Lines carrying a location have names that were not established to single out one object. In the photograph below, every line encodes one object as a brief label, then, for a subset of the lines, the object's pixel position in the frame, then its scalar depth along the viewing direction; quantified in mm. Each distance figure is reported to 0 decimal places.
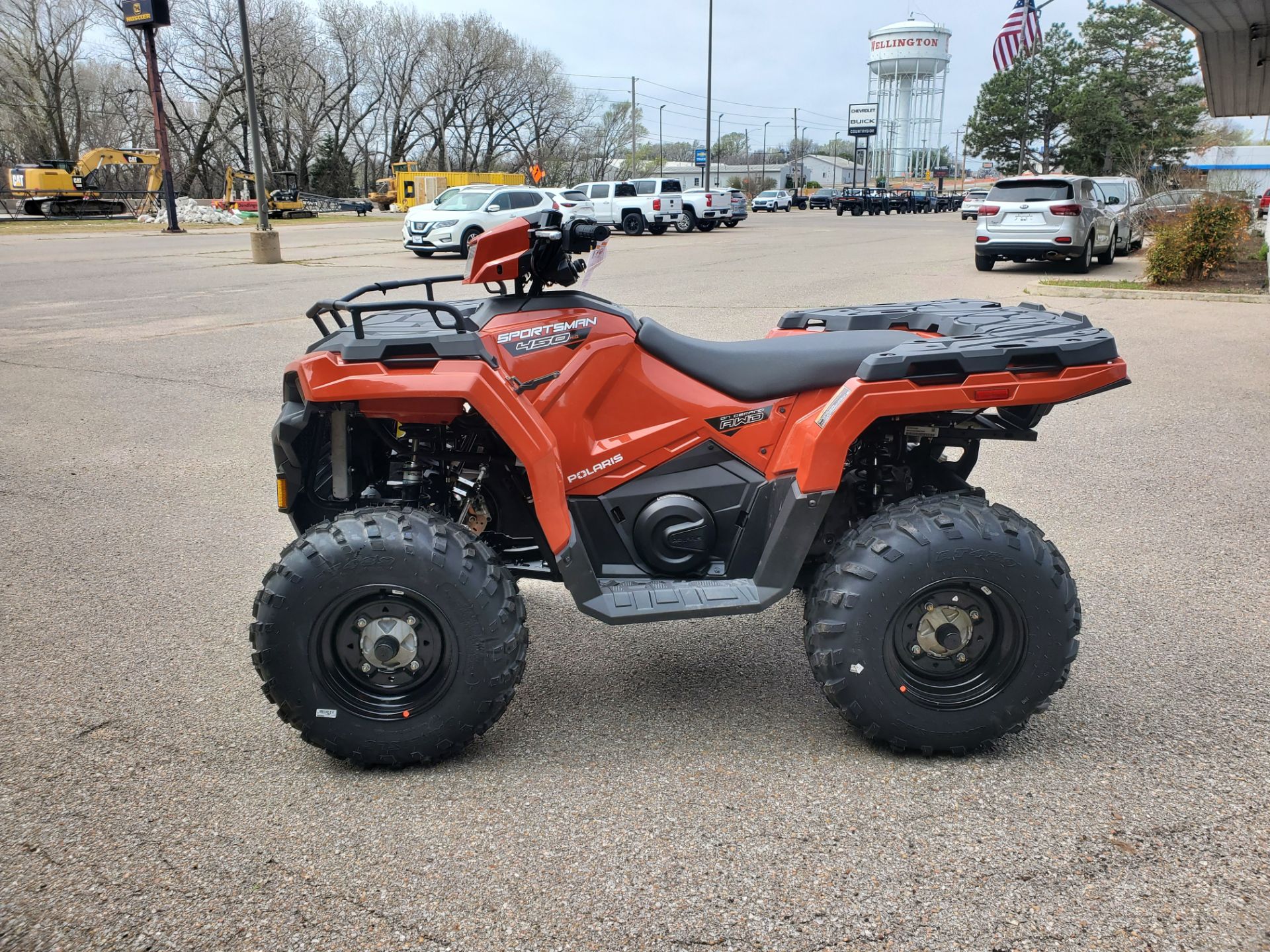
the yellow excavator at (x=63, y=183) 42281
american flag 32125
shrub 14594
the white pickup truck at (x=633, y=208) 34062
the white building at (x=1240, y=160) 53875
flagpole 51894
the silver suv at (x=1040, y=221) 17000
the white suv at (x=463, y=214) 23438
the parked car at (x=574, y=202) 31344
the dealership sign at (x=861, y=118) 86625
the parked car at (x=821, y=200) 68250
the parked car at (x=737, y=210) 37938
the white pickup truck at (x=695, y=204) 35094
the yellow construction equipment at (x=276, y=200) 45538
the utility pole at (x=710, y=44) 50312
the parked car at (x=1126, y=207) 20234
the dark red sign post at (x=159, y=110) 30203
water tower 108875
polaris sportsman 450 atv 2881
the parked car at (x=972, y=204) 44406
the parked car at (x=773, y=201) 62438
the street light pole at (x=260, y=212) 20844
